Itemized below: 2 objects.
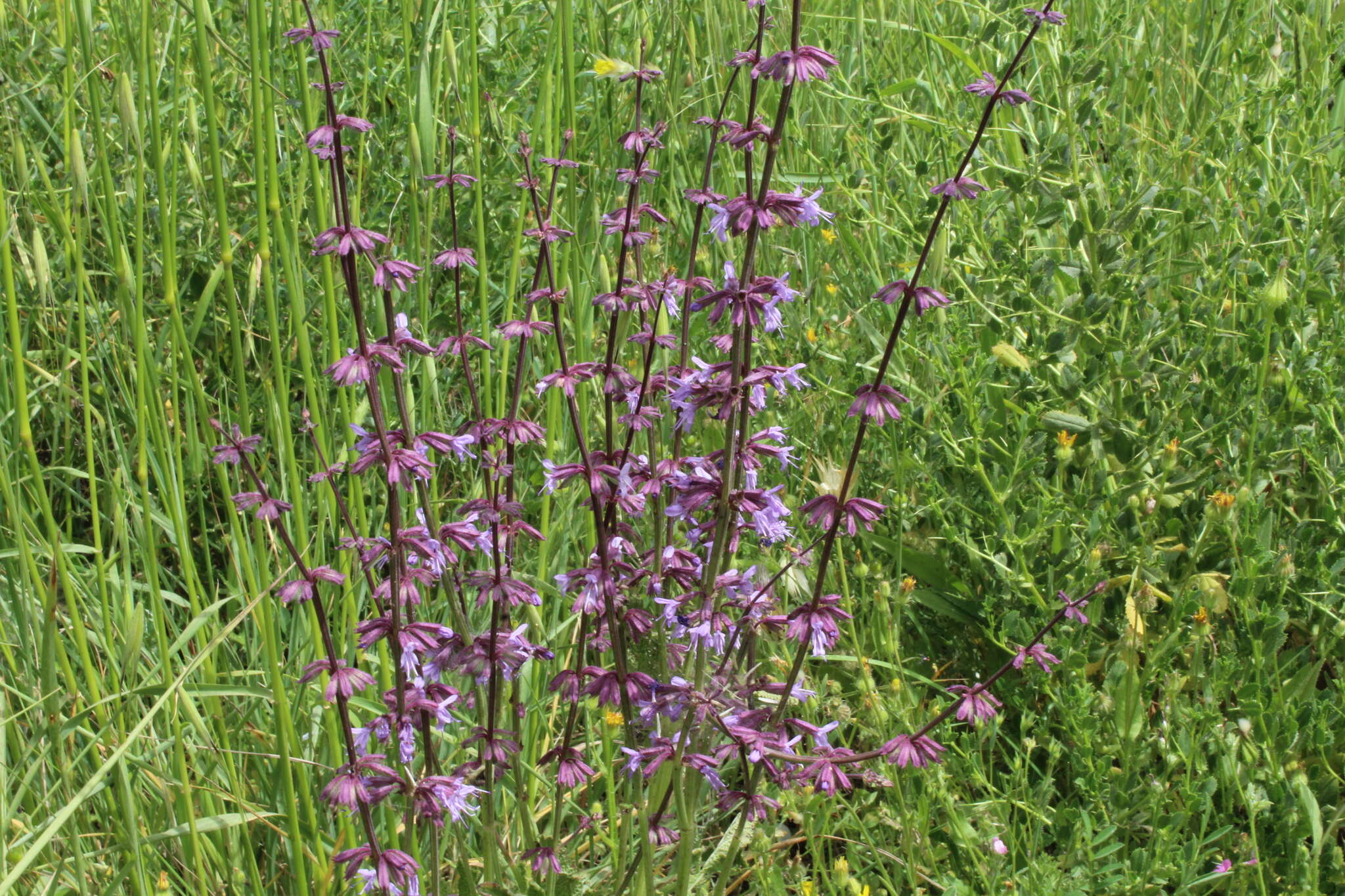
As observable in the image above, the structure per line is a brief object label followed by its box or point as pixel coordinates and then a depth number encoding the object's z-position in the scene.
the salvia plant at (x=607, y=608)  0.98
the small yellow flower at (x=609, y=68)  1.16
